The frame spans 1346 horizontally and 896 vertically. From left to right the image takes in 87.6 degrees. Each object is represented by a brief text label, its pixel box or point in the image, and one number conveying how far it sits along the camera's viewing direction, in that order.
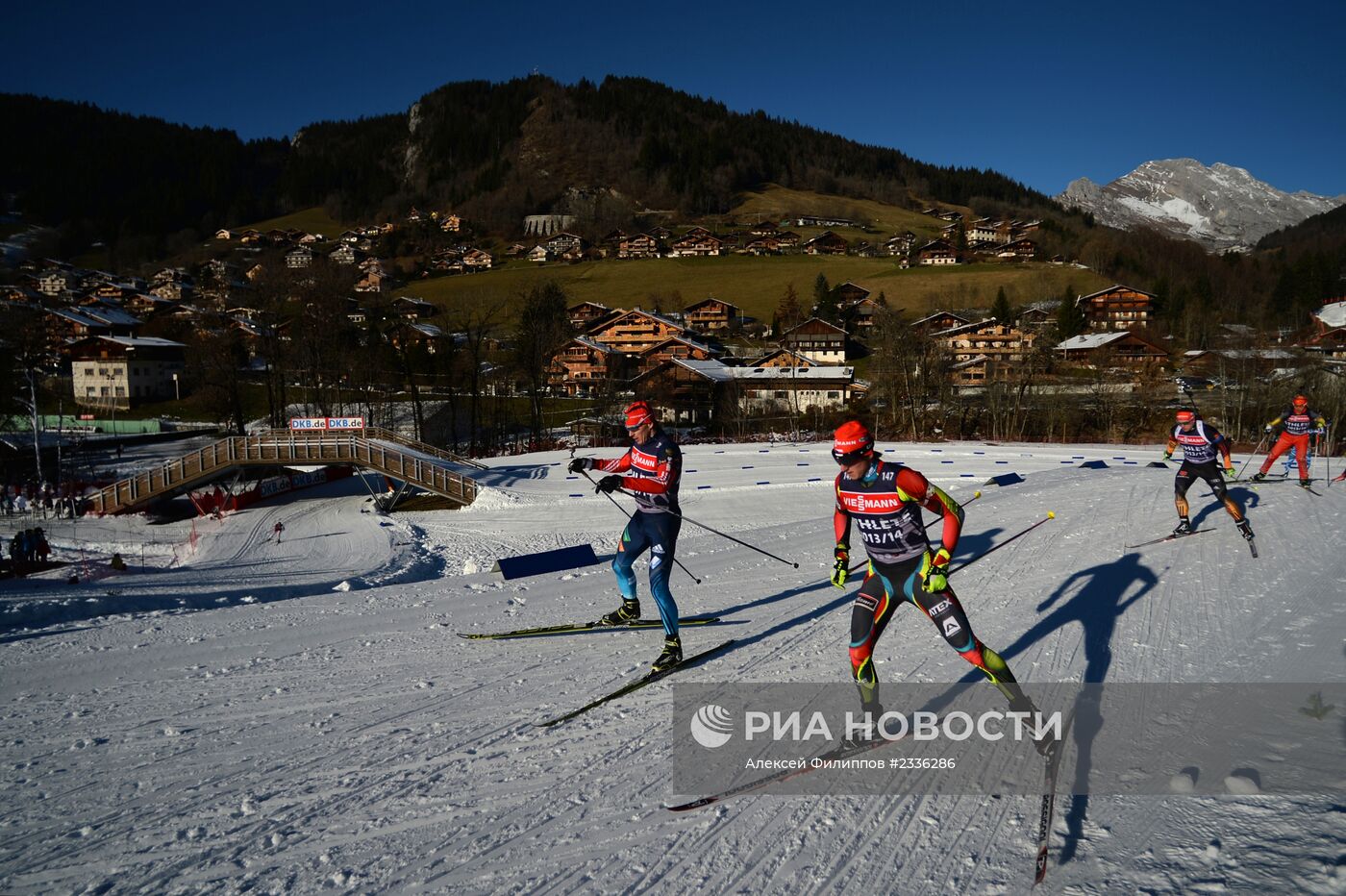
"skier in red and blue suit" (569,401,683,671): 6.07
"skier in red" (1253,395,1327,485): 13.75
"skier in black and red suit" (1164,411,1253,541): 10.28
